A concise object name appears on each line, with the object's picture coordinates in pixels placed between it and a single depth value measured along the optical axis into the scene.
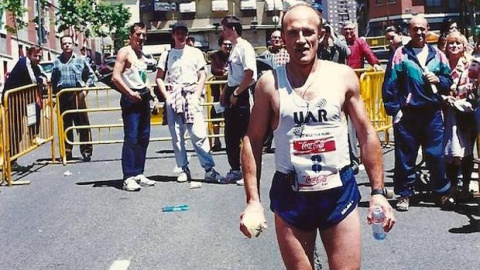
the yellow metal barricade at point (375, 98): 12.46
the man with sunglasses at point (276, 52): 13.07
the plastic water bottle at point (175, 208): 8.84
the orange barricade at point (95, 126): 13.33
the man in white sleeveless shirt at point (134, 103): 10.09
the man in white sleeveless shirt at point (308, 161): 4.16
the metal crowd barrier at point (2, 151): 11.52
